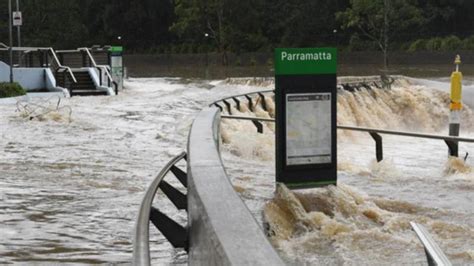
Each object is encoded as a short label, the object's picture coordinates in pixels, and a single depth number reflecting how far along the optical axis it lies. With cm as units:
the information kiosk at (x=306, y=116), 781
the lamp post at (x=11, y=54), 2711
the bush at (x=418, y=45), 6194
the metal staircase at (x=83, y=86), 2847
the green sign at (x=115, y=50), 3042
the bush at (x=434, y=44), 6166
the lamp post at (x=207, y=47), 6857
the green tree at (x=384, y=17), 6072
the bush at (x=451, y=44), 6047
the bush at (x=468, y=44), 5991
